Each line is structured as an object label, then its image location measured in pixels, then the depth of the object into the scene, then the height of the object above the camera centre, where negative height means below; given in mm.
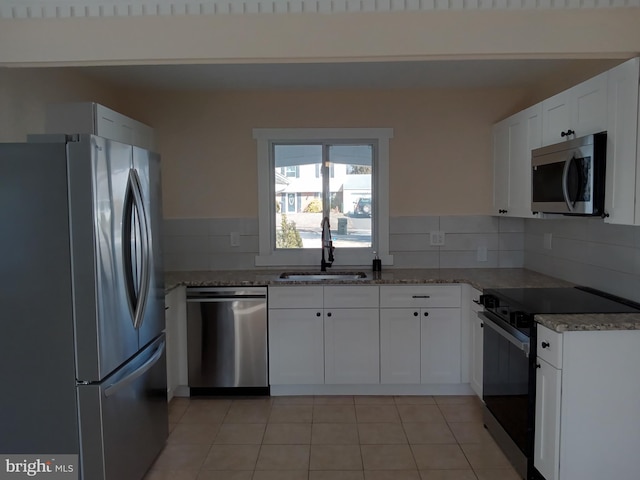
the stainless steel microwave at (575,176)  2402 +210
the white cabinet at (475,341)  3334 -892
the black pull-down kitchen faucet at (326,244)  4020 -226
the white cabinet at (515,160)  3252 +418
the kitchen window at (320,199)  4113 +157
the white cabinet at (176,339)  3436 -890
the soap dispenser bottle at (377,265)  4020 -405
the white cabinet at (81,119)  2836 +612
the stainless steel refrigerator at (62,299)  1982 -335
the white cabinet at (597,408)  2182 -885
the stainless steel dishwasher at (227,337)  3561 -885
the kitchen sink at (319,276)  3713 -471
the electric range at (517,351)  2396 -740
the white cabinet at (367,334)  3576 -880
